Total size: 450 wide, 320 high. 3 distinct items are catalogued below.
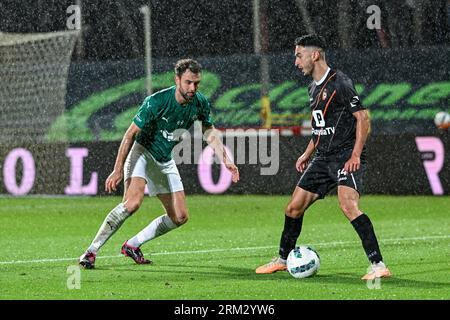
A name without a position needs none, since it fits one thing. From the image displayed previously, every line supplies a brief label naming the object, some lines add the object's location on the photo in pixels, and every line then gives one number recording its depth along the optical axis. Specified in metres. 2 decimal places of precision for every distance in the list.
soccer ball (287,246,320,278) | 19.37
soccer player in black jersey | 18.98
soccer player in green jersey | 21.08
